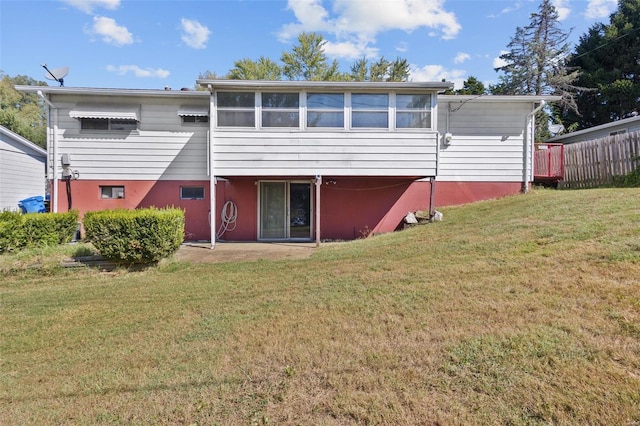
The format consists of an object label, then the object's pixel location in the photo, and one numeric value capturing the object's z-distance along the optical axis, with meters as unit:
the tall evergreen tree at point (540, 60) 22.41
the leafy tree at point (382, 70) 25.59
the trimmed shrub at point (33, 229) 6.68
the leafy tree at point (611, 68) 20.80
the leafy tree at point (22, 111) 22.02
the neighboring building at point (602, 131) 12.62
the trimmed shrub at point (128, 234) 6.20
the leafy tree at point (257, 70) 24.30
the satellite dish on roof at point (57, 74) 9.42
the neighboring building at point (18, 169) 12.16
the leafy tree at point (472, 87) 25.61
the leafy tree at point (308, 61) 25.59
